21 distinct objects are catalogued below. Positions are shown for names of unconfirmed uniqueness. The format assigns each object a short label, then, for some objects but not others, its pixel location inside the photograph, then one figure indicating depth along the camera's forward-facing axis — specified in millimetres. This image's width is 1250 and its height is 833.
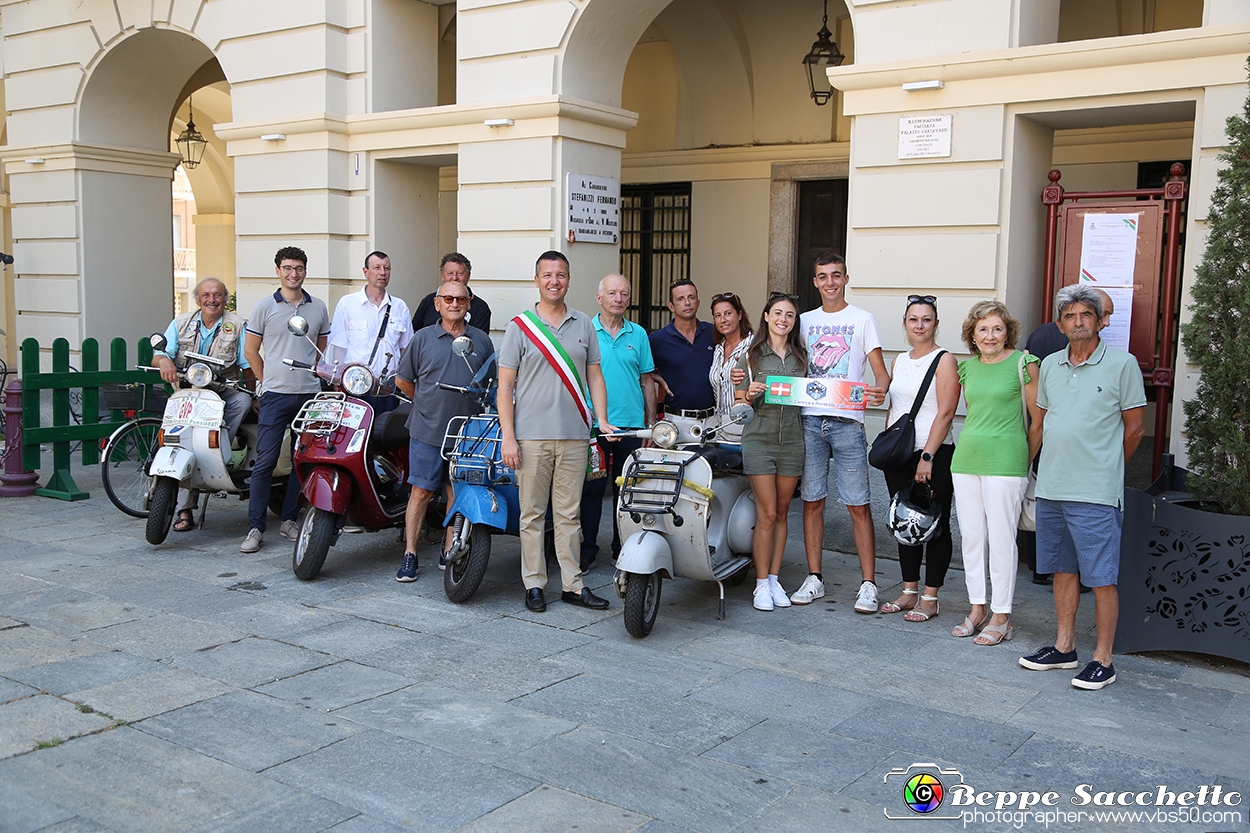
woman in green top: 5227
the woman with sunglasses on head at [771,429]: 5891
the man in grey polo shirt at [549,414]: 5641
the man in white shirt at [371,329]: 7504
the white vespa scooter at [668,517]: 5328
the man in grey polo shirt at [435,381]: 6277
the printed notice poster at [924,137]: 6973
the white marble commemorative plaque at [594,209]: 8953
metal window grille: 12531
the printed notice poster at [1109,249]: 6535
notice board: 6438
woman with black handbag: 5504
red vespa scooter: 6395
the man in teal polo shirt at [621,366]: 6496
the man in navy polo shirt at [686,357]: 6652
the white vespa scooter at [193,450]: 7066
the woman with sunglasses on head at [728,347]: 6184
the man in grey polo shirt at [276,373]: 7211
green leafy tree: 5059
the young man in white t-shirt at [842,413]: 5934
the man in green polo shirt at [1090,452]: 4816
